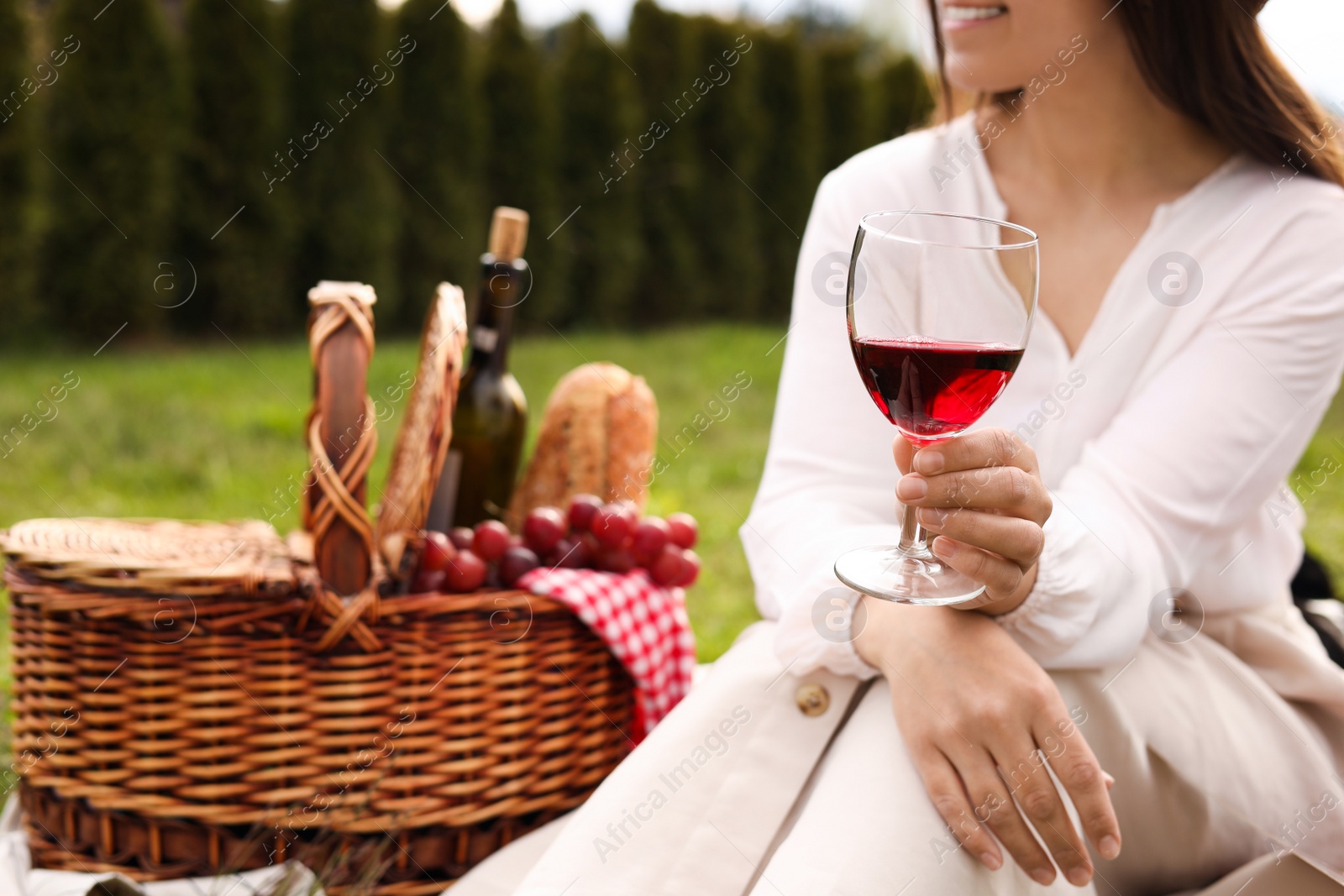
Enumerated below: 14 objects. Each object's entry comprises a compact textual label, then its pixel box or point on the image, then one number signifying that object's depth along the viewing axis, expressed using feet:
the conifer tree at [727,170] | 24.85
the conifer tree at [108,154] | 18.62
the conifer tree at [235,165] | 19.52
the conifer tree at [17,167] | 17.15
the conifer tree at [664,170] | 23.97
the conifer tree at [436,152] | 20.94
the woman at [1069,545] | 3.76
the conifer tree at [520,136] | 21.89
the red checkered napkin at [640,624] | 5.50
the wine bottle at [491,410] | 6.79
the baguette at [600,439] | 6.89
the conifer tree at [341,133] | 20.20
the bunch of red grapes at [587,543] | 5.80
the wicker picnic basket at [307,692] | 4.85
